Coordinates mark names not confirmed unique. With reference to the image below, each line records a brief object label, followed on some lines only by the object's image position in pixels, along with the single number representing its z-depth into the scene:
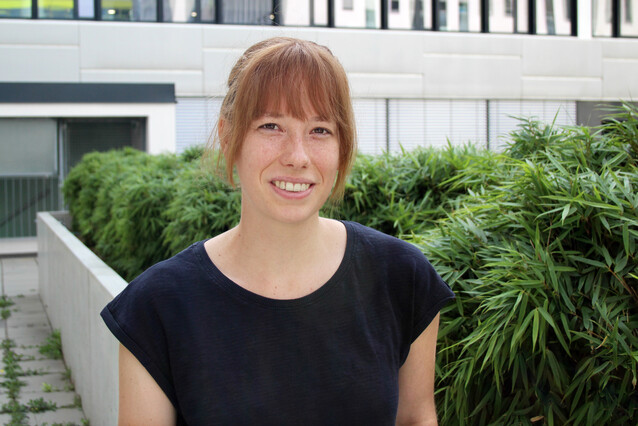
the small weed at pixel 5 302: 9.10
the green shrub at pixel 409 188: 4.46
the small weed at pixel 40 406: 5.31
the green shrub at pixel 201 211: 5.16
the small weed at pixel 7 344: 7.01
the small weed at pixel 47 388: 5.77
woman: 1.54
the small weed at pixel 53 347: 6.80
